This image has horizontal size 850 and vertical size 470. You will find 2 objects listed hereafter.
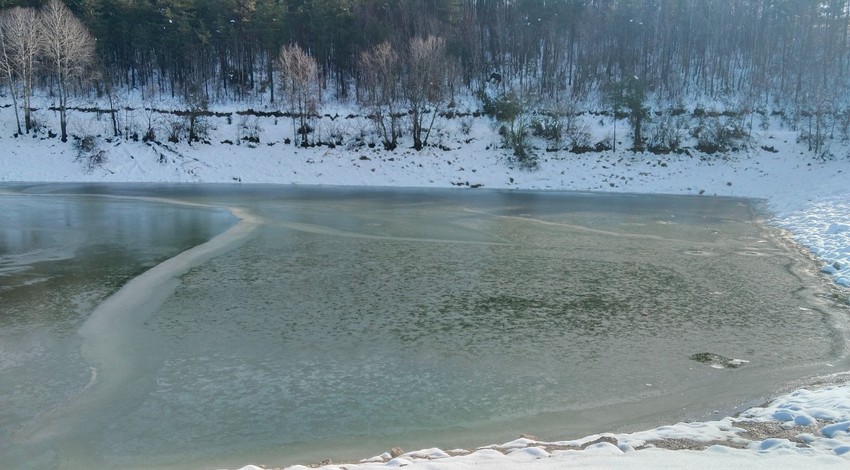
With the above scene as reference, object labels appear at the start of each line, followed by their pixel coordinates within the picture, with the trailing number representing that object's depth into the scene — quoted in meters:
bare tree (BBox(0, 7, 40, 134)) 49.06
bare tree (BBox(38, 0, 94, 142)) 49.88
